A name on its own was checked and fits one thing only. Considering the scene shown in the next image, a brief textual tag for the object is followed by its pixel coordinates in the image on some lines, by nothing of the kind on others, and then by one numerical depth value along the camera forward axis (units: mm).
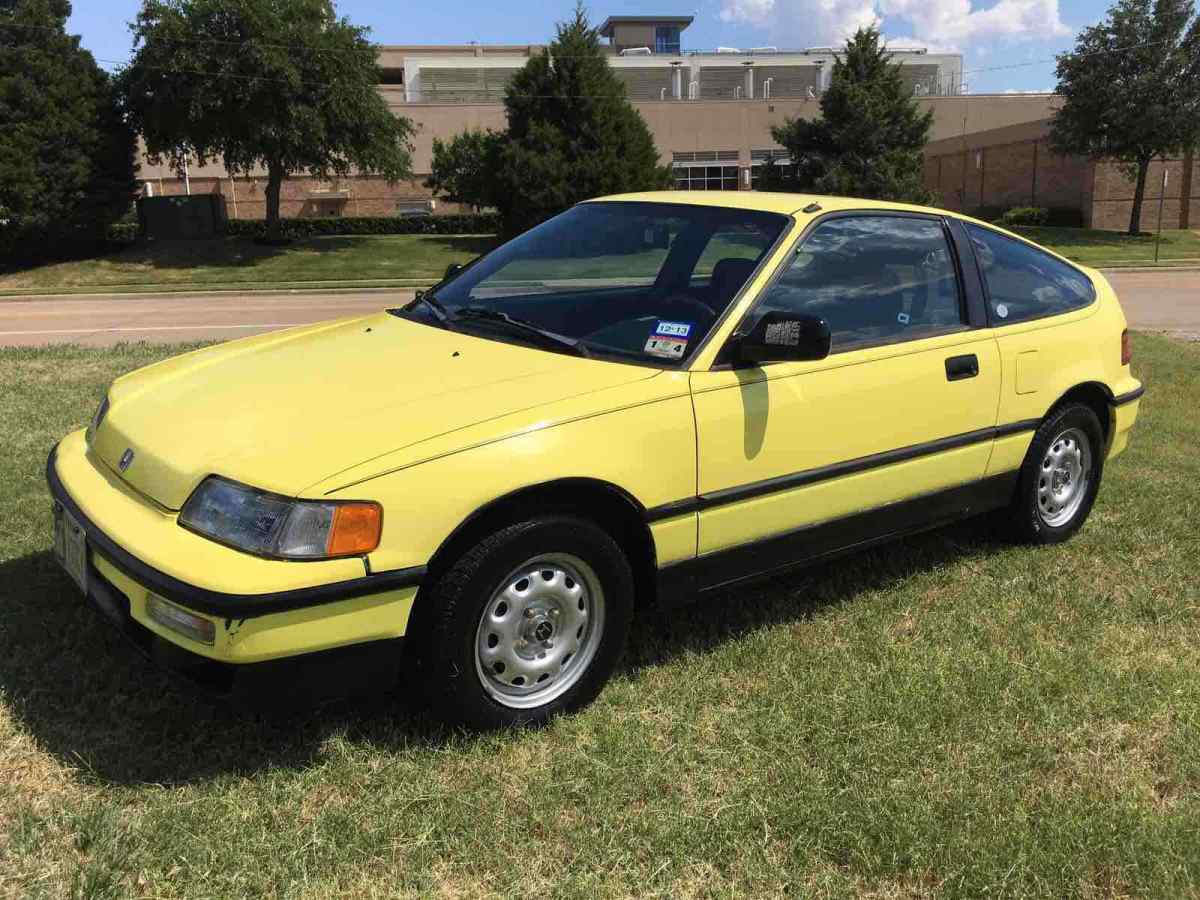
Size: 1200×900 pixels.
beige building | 44750
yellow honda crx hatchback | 2666
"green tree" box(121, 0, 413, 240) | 27656
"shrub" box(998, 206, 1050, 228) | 40688
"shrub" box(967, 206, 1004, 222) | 45869
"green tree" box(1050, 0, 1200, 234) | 33188
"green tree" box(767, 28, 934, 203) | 32906
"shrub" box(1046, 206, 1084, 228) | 40969
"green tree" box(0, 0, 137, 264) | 26234
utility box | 32406
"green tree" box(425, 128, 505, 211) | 33156
